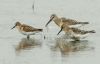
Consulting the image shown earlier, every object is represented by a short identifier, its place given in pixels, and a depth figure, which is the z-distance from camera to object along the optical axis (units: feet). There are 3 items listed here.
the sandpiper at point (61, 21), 58.34
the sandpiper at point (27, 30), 53.62
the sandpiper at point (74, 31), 52.54
